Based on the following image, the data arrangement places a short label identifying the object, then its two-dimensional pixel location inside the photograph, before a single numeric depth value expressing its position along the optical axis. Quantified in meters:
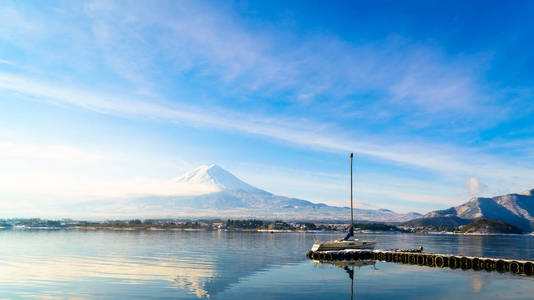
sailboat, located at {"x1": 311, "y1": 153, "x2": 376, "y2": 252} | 84.75
